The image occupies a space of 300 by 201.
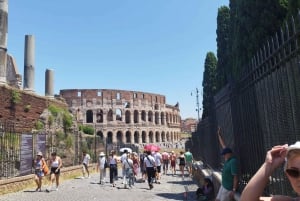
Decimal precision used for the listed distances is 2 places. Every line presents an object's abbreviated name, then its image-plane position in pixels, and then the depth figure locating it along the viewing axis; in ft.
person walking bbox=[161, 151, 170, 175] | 59.70
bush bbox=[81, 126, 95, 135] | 88.39
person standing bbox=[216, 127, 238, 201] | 14.07
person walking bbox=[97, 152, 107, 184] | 42.34
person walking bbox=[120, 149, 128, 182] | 38.58
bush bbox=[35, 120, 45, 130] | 48.83
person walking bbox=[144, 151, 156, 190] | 37.52
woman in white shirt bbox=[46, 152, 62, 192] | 35.39
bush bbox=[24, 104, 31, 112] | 46.72
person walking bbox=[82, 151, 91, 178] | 48.80
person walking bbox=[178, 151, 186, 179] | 49.93
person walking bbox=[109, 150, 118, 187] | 40.98
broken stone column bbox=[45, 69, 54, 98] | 62.34
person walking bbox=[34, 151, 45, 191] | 33.58
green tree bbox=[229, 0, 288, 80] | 27.99
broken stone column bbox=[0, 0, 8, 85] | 44.77
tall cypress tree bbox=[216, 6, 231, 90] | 51.83
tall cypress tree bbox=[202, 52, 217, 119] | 76.13
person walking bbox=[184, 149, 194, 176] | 50.31
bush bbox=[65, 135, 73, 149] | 55.49
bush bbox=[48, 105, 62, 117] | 54.10
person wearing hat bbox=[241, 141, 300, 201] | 5.08
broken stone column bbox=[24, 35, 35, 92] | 55.00
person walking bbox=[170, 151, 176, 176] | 59.62
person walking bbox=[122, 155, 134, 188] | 38.45
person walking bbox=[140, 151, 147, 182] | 46.45
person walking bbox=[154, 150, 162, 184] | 44.77
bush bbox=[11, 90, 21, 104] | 43.74
